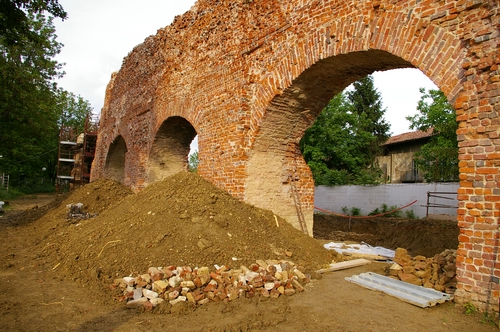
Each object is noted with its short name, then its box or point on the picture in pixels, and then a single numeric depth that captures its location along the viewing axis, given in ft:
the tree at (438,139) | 50.14
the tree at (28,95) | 50.80
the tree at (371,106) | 83.97
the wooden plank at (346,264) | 17.05
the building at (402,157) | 78.41
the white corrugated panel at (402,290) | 12.16
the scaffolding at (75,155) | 72.23
